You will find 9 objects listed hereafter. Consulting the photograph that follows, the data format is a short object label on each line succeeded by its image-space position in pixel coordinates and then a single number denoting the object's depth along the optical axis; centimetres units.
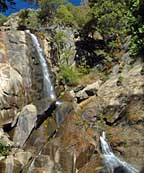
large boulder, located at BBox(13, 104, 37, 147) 1839
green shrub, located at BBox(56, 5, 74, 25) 2982
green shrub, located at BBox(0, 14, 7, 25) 3997
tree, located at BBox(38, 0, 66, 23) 3307
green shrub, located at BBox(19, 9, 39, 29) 3332
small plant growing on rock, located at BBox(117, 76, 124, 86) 1983
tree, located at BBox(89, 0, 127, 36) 2509
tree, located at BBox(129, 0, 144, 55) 2184
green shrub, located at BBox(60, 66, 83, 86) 2383
